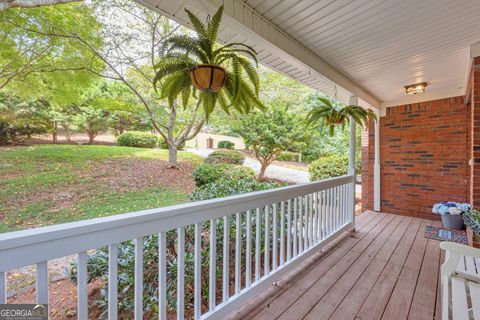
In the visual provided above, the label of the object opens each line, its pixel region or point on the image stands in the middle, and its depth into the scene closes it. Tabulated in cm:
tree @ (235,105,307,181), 712
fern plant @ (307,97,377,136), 309
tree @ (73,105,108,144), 797
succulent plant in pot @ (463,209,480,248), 228
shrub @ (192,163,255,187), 605
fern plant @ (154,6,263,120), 159
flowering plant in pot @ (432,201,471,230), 388
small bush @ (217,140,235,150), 1314
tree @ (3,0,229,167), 485
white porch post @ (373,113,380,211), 523
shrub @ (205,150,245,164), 822
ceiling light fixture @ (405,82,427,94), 378
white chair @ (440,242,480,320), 125
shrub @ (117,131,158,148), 997
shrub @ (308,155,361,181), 691
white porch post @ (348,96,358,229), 379
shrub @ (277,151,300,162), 1163
